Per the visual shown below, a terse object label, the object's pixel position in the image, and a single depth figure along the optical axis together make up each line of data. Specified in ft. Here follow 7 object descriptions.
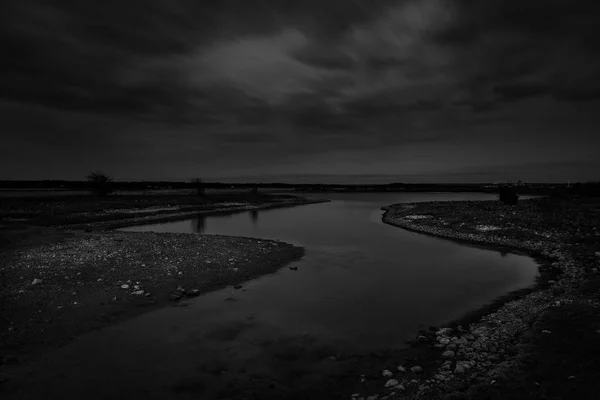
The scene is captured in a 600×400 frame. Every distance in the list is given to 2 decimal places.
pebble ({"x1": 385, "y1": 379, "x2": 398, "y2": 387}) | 27.20
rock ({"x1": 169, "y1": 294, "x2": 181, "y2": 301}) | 48.95
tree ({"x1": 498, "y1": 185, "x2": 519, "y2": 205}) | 190.77
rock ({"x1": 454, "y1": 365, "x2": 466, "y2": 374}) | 28.18
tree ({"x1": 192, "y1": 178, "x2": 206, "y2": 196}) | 335.94
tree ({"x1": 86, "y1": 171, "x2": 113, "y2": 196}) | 291.79
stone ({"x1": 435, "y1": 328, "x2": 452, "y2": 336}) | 36.94
